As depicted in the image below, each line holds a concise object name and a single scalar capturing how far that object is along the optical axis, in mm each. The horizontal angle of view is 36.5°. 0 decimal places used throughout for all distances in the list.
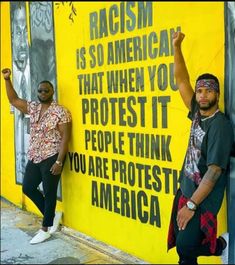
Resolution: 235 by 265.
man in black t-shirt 2281
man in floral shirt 3817
